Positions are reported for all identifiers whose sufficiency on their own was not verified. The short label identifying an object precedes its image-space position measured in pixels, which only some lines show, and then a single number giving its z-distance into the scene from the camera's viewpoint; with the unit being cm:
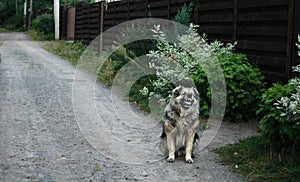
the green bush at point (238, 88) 702
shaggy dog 526
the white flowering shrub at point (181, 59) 776
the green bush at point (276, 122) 493
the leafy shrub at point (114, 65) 1175
